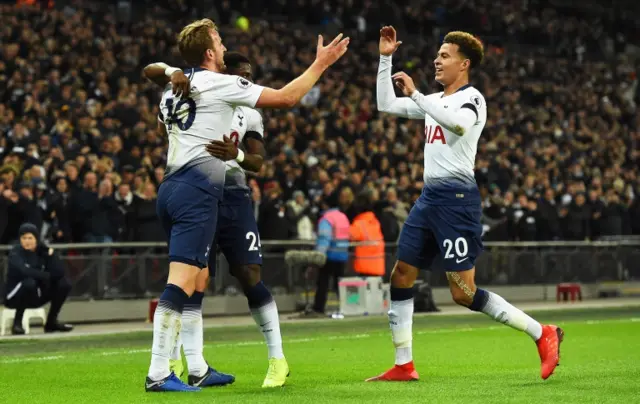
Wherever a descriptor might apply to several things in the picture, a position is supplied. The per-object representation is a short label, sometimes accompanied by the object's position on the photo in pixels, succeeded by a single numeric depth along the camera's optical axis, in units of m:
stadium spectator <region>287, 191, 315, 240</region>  23.80
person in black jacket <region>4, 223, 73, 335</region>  18.41
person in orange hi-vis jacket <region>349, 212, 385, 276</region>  23.11
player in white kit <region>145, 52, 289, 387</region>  9.93
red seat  27.23
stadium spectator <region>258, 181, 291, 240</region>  22.88
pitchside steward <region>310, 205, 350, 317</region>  22.45
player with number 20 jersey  10.23
